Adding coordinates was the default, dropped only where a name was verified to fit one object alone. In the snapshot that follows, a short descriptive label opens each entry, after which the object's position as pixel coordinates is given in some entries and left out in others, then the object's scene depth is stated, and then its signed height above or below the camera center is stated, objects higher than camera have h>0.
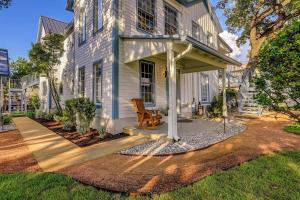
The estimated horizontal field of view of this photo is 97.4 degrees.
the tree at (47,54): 7.57 +2.78
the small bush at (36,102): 11.10 -0.10
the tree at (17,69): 19.40 +4.79
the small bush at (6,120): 7.26 -1.07
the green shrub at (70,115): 5.85 -0.65
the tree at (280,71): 2.23 +0.54
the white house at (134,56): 4.73 +1.84
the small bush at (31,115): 10.23 -1.14
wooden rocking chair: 5.02 -0.60
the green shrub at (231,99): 11.16 +0.09
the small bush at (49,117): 8.70 -1.07
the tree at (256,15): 10.08 +7.14
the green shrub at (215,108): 8.27 -0.53
